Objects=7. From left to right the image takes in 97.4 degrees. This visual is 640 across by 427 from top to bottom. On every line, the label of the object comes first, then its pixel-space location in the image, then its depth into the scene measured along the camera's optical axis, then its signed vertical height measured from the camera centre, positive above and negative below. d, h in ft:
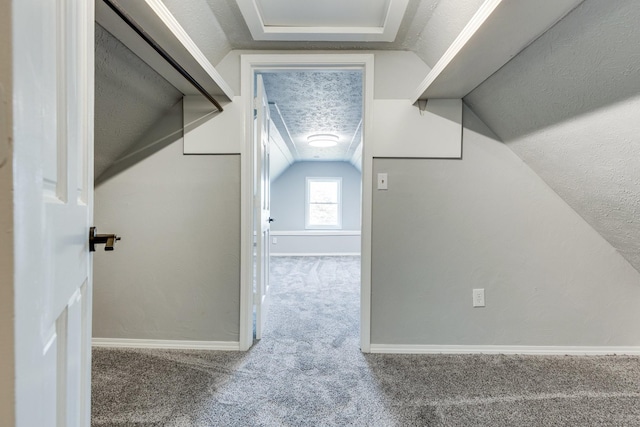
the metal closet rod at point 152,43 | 3.02 +2.19
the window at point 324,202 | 19.53 +0.75
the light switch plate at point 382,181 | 6.10 +0.71
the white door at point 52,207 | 1.31 +0.02
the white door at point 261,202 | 6.52 +0.26
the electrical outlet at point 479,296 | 6.11 -1.77
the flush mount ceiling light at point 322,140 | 12.52 +3.39
